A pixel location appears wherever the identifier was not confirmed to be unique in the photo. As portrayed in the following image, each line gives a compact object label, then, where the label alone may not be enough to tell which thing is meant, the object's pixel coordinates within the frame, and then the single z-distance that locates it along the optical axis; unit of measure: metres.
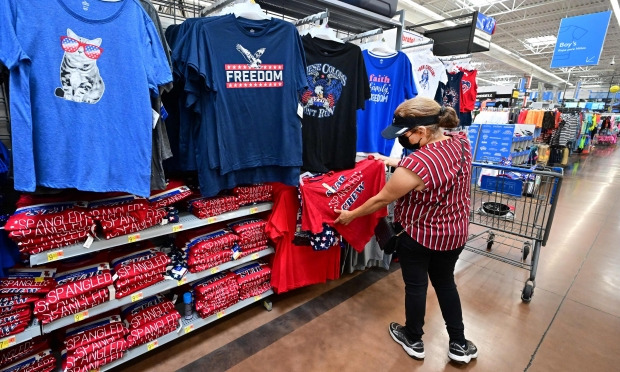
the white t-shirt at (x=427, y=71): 3.35
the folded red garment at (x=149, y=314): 2.00
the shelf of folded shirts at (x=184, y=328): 1.94
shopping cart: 2.87
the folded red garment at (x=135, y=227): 1.74
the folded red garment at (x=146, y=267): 1.86
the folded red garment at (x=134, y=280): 1.83
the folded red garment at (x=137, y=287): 1.85
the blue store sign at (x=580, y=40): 7.43
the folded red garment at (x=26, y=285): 1.53
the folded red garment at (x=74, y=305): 1.59
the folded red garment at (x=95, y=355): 1.70
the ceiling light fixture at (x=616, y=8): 9.04
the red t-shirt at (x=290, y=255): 2.51
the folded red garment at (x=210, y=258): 2.15
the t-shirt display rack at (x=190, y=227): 1.60
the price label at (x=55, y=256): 1.55
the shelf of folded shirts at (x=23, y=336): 1.49
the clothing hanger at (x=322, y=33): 2.28
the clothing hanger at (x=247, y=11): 1.89
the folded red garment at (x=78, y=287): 1.61
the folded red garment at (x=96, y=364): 1.73
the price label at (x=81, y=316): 1.69
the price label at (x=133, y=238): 1.83
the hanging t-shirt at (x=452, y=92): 3.98
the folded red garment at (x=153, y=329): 1.94
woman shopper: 1.82
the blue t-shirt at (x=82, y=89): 1.30
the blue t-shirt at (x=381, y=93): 2.84
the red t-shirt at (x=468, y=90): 4.20
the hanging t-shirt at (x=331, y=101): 2.35
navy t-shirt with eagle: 1.86
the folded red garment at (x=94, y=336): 1.74
